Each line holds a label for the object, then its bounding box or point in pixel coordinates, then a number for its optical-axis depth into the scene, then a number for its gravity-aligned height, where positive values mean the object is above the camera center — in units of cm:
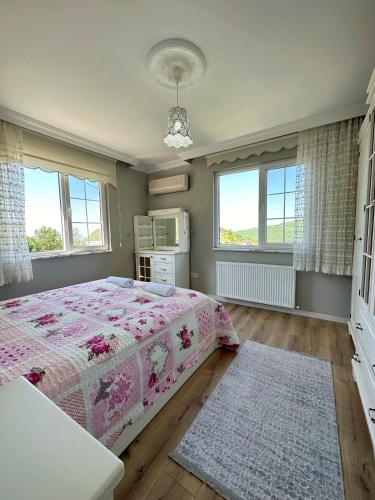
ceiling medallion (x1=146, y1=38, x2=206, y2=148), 151 +127
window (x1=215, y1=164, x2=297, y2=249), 297 +39
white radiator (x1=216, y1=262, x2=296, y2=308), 290 -71
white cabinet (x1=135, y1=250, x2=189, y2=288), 352 -56
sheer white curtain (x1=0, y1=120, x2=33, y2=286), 228 +28
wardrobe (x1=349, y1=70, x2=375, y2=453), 131 -34
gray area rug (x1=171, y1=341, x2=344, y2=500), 103 -117
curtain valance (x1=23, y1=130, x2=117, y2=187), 256 +101
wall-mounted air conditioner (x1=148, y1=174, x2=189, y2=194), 369 +87
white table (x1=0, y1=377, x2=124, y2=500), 39 -46
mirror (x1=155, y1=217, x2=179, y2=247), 376 +3
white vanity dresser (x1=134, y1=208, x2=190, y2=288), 357 -22
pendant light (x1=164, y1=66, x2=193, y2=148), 176 +87
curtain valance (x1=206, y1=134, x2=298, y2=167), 278 +115
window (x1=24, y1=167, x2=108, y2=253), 270 +31
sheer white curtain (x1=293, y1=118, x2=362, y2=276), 241 +41
